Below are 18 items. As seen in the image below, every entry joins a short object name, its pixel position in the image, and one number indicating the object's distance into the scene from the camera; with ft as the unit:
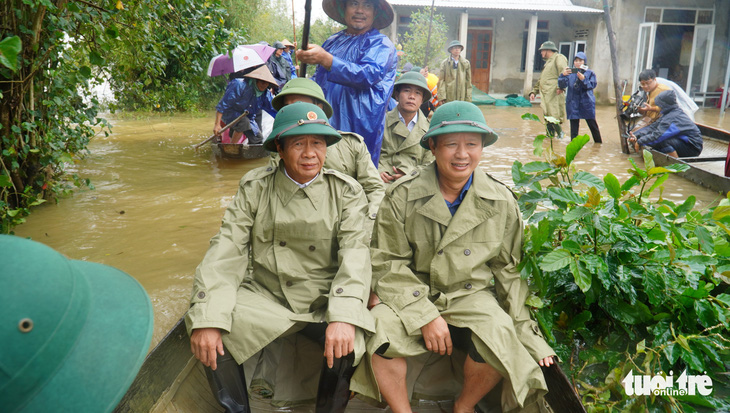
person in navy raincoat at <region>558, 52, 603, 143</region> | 30.25
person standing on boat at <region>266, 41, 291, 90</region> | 28.22
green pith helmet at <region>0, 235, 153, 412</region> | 2.99
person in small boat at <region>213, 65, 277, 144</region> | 22.93
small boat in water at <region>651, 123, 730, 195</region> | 19.82
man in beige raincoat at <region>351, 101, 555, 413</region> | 7.33
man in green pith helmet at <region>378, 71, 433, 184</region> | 14.65
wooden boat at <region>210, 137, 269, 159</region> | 25.36
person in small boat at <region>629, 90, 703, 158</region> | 23.98
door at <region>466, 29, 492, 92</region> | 60.29
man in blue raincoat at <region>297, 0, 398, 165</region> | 11.91
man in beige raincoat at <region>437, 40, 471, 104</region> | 36.17
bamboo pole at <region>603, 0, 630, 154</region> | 28.70
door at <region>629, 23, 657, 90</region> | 47.96
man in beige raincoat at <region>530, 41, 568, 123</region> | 34.68
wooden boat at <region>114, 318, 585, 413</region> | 7.02
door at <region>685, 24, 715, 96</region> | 48.55
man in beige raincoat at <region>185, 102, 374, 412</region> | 7.11
